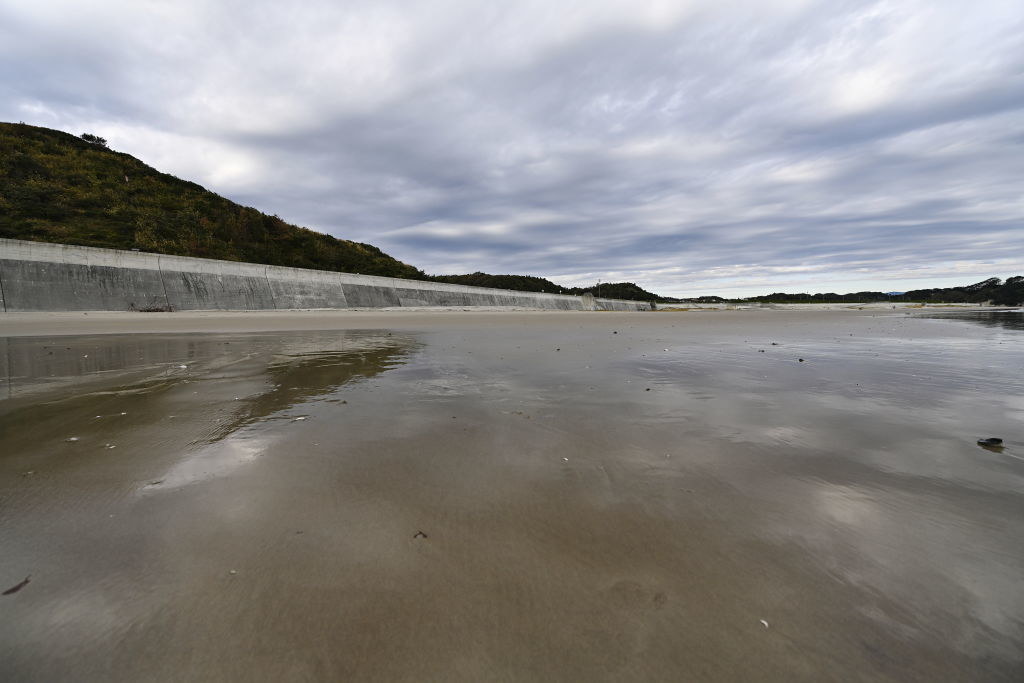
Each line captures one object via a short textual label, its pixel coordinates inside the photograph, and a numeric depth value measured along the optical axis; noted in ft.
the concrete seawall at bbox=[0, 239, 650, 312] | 64.03
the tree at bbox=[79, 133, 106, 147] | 152.57
